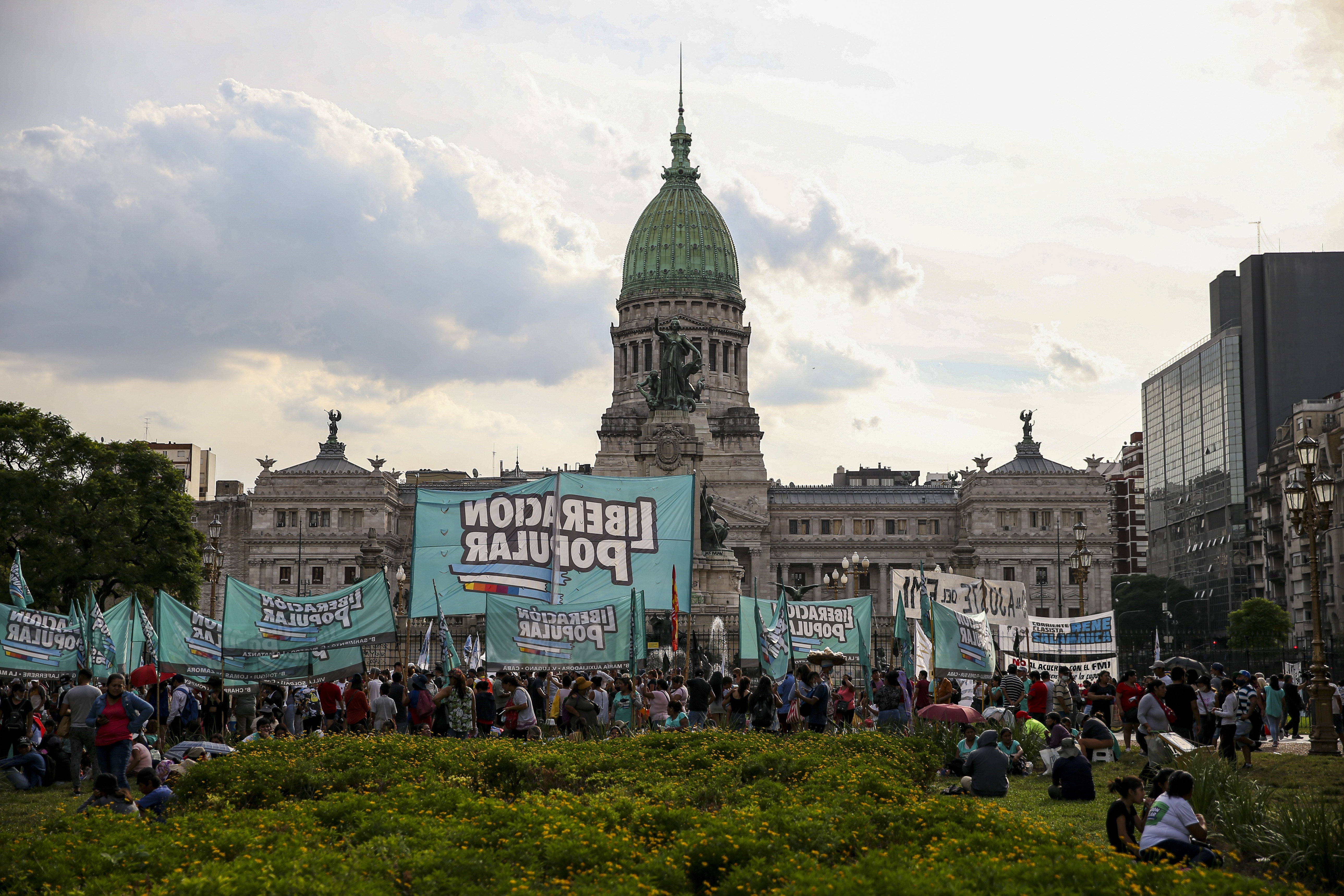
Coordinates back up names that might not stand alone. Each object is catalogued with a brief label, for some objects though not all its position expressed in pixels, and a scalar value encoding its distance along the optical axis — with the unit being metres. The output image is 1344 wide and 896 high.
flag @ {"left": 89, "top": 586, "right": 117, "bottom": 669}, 26.48
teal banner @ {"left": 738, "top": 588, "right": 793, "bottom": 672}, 29.81
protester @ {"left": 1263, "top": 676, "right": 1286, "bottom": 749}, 29.20
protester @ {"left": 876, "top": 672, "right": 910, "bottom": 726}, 27.53
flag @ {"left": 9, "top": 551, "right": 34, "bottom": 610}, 29.06
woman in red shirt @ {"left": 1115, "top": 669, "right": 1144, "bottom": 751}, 28.56
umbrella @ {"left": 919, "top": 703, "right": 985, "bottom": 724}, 25.38
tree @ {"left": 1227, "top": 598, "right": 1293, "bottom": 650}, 83.44
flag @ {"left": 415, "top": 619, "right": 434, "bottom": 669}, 35.84
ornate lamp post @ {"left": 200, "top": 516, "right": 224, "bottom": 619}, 56.78
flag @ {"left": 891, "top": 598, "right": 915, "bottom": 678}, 31.11
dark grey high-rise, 114.38
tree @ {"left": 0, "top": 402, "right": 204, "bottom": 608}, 52.19
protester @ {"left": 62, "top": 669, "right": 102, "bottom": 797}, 21.28
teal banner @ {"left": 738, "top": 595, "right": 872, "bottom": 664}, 30.75
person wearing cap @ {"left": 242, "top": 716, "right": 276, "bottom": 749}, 24.20
